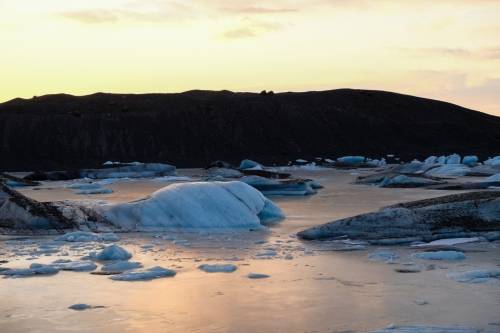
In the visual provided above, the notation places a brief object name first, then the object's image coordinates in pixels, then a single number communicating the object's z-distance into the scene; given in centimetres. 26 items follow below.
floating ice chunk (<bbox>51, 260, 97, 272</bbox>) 896
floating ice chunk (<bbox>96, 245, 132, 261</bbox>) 964
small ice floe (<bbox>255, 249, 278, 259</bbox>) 989
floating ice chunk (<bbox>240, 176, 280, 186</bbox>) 2241
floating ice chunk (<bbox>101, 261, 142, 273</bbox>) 889
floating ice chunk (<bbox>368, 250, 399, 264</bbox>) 948
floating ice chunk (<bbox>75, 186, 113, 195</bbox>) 2217
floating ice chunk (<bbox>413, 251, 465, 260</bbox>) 948
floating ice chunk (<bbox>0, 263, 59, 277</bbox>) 864
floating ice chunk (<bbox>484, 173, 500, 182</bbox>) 2390
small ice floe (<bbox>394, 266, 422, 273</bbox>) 871
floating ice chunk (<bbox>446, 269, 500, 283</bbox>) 812
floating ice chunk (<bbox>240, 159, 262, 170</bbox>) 3825
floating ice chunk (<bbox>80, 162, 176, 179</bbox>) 3356
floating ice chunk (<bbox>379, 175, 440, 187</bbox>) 2419
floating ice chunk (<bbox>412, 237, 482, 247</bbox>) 1067
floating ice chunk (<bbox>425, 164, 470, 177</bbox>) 3175
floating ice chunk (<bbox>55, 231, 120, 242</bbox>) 1150
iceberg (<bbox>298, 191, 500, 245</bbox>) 1119
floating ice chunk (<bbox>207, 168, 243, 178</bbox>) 2999
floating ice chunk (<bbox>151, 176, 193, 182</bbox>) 2986
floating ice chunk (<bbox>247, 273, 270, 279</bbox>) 841
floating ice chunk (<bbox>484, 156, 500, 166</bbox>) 3913
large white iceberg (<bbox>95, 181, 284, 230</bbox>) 1289
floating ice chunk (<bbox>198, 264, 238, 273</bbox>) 885
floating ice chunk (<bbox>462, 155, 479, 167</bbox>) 4141
